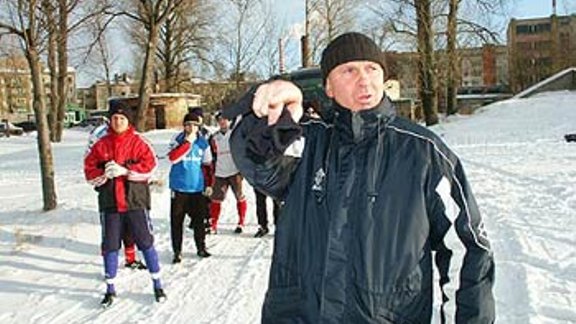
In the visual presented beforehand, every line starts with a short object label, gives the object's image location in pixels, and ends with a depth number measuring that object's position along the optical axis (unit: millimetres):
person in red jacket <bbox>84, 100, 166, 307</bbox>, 6883
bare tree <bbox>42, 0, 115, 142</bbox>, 11078
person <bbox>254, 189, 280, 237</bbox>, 9891
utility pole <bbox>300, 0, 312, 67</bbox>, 40125
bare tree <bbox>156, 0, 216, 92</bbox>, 46125
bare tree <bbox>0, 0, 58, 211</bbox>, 10766
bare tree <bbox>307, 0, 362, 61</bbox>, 42875
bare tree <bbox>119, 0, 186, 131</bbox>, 20094
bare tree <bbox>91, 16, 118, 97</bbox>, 15125
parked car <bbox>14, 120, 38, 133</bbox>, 62194
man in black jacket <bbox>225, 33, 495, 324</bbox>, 2430
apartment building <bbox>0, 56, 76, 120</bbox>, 80362
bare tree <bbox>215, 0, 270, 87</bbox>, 44812
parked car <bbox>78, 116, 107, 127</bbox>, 60756
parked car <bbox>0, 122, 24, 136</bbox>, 50503
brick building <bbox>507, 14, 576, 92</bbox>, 58906
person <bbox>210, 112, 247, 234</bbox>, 9867
